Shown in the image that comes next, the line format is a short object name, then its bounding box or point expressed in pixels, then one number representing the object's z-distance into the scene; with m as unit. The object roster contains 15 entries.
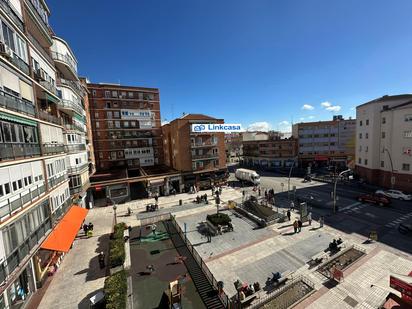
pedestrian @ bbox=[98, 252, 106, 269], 16.09
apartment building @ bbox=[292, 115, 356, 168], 58.12
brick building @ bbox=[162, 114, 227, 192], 39.16
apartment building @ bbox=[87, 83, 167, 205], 42.72
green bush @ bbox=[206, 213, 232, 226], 22.34
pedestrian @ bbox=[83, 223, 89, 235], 22.66
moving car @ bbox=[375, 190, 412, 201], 30.12
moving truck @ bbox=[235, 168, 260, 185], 42.19
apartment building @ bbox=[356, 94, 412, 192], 33.47
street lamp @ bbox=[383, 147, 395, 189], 34.72
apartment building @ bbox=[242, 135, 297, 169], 65.12
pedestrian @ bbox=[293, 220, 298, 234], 20.92
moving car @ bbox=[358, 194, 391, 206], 27.60
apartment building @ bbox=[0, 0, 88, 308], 10.56
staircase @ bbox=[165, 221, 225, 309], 12.48
